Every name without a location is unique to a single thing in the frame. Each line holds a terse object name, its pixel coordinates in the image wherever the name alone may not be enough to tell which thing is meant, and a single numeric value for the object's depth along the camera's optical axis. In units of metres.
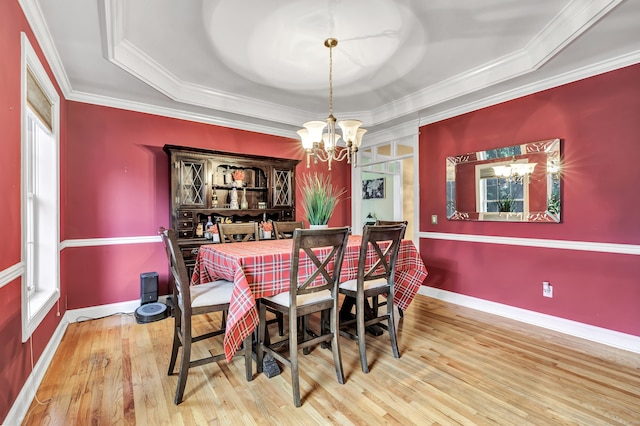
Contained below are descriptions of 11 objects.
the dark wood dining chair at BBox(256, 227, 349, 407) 1.87
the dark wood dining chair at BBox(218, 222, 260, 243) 3.00
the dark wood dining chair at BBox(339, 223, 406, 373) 2.20
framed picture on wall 6.43
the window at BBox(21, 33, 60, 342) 2.40
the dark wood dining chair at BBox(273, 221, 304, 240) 3.37
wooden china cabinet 3.60
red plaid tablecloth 1.88
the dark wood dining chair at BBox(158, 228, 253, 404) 1.86
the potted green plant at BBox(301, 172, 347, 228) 2.86
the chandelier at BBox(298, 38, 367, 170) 2.64
